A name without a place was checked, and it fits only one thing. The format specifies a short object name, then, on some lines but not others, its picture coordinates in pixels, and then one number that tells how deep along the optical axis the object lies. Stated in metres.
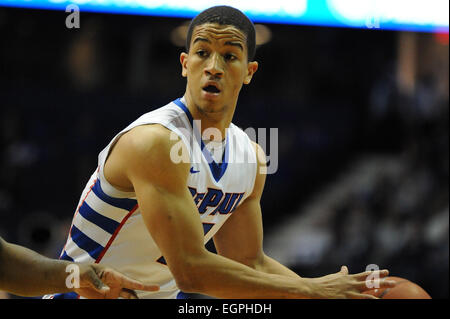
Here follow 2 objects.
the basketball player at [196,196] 6.20
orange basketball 6.98
